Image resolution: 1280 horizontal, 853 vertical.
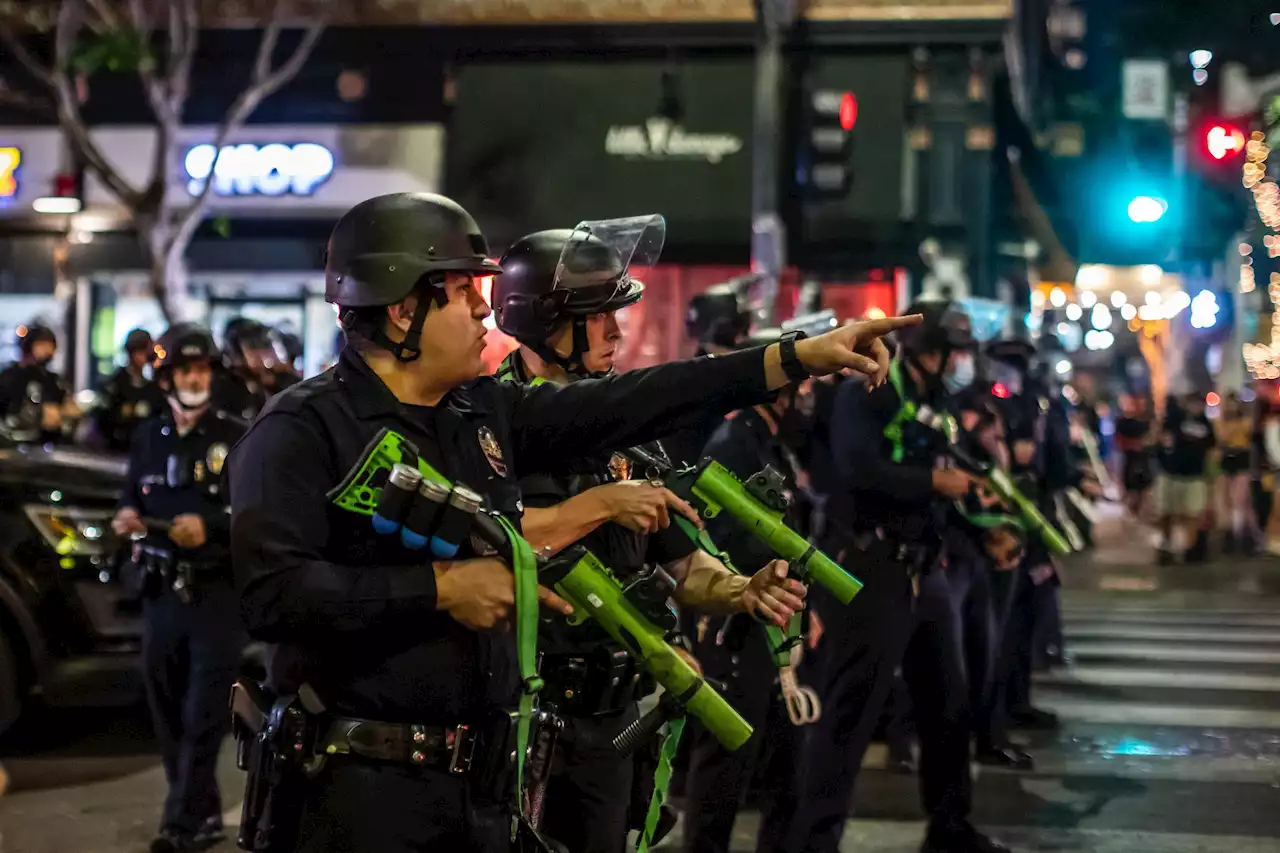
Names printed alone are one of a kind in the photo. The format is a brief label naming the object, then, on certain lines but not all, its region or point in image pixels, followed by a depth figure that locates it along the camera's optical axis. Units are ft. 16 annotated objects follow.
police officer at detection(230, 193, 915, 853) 9.55
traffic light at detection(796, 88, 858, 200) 45.70
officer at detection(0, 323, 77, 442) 38.73
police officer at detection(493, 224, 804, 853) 11.94
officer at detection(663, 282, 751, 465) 21.58
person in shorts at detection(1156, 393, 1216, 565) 61.31
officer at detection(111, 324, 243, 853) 20.86
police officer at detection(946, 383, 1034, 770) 23.66
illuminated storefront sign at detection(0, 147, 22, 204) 68.69
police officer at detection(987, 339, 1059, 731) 28.91
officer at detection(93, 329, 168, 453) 36.06
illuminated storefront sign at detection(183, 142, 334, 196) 66.69
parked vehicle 26.13
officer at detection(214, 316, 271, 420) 32.27
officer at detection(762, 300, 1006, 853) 19.07
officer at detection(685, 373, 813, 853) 17.99
